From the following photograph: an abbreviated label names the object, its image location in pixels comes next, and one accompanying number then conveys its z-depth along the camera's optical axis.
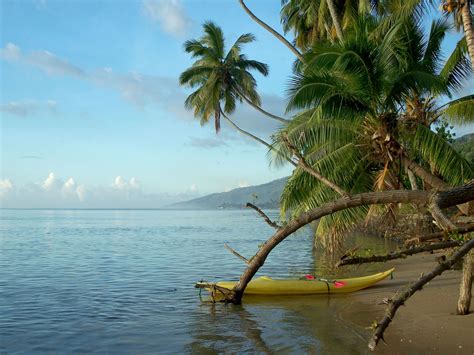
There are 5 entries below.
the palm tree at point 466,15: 9.90
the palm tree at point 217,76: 29.81
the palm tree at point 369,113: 12.00
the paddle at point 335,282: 15.23
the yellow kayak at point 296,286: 14.80
